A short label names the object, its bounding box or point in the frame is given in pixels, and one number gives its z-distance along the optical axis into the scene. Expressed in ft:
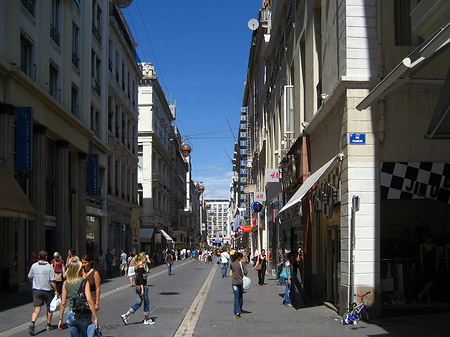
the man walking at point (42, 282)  38.29
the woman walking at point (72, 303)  25.93
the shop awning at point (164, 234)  207.96
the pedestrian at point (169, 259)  108.88
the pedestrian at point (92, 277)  28.02
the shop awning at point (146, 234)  184.52
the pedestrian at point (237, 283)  44.59
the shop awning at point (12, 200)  56.99
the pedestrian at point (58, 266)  56.18
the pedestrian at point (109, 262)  101.68
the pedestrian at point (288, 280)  51.93
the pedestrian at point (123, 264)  103.81
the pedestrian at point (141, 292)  41.04
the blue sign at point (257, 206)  110.73
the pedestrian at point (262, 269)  78.07
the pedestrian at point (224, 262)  103.96
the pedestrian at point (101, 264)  93.66
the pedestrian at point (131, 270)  65.10
